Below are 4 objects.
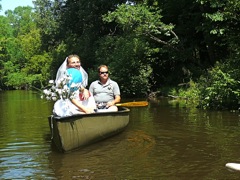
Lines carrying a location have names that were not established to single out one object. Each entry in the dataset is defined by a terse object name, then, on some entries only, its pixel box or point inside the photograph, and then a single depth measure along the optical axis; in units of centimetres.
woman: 708
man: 888
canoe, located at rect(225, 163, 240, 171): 517
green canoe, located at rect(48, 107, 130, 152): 663
